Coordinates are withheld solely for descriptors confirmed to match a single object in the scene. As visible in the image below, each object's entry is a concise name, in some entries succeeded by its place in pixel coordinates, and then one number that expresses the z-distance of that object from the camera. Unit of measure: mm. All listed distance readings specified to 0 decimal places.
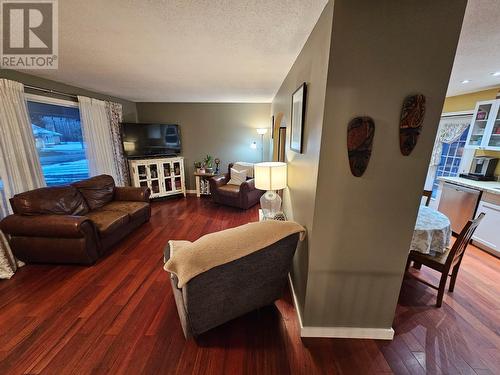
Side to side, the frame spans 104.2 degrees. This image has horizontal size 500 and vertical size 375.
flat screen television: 4160
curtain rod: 2523
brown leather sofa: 2064
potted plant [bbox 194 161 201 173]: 4938
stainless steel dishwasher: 2705
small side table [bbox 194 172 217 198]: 4852
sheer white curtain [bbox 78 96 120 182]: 3348
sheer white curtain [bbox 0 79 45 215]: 2188
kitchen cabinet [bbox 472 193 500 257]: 2449
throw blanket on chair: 1126
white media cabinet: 4238
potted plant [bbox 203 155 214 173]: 4836
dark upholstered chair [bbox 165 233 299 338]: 1216
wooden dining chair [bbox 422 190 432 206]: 2322
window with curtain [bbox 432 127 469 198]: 3379
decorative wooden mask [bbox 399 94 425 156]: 1087
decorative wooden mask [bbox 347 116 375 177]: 1118
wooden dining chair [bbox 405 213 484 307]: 1589
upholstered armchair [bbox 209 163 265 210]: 3896
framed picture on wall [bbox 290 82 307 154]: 1515
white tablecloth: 1688
